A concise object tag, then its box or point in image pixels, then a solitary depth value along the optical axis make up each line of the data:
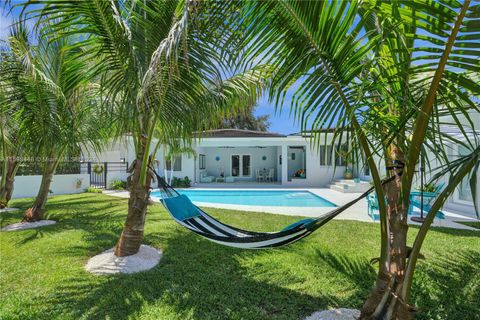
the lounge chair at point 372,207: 10.00
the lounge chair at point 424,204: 8.34
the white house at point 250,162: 21.52
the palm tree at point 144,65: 3.19
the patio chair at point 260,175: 25.46
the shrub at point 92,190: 18.19
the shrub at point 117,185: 19.98
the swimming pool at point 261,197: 14.97
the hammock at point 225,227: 4.04
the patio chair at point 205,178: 24.05
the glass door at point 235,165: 26.02
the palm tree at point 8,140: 5.96
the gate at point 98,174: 20.22
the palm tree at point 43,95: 5.54
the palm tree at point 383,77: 2.31
